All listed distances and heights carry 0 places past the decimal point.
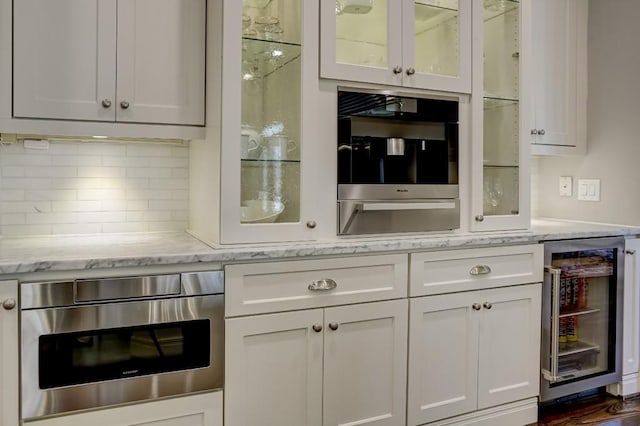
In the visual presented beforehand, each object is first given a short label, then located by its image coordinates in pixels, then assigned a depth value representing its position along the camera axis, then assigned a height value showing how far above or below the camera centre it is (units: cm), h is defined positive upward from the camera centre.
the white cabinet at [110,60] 181 +53
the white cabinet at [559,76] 282 +73
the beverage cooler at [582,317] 246 -60
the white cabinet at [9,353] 154 -49
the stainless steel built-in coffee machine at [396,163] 212 +17
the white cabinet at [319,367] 183 -65
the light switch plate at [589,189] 292 +9
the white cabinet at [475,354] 216 -69
